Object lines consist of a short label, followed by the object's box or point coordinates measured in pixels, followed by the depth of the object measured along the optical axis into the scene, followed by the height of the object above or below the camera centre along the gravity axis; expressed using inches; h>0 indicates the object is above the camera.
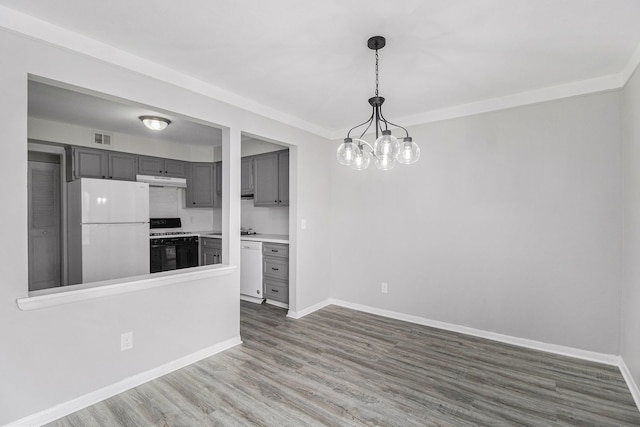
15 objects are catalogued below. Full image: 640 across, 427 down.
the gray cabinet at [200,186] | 211.6 +15.6
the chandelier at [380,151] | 80.2 +16.0
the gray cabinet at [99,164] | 158.9 +24.3
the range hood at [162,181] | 182.4 +17.6
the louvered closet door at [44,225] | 168.1 -8.6
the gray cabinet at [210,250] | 185.9 -25.3
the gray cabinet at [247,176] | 188.5 +20.6
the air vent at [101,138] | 169.0 +39.6
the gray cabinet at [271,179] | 171.9 +17.7
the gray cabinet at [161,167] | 183.6 +26.5
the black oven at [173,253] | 177.1 -25.9
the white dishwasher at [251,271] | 172.9 -35.2
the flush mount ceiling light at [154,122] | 145.2 +41.2
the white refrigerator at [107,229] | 140.1 -9.3
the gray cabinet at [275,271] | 161.6 -33.0
